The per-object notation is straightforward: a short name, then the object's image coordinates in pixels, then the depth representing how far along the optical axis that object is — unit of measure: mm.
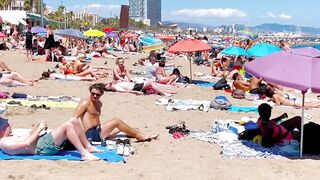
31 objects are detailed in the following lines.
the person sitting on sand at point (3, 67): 11609
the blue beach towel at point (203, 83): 12764
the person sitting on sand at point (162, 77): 11562
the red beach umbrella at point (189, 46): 11844
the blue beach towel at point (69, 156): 5121
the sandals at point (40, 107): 8055
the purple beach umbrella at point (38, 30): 25908
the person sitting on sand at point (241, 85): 10938
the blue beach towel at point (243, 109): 8774
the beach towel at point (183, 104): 8594
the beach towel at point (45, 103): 8281
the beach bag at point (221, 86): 11875
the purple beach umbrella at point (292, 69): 5196
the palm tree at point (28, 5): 68925
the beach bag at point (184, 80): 12552
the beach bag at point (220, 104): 8805
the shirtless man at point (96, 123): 5391
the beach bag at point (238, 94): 10398
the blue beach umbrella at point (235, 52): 13922
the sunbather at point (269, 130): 5840
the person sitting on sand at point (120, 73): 10625
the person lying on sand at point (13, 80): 10312
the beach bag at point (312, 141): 5816
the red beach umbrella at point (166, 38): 34762
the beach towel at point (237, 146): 5676
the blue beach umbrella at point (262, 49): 12875
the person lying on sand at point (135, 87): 10227
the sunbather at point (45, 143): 5062
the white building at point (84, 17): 114500
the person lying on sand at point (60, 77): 12119
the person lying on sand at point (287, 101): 9383
